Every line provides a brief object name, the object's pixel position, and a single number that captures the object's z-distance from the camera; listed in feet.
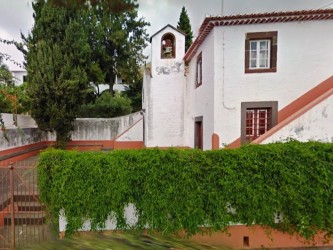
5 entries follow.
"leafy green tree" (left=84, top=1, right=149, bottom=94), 74.08
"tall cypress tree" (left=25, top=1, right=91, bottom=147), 42.13
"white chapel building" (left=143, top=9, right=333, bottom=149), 24.50
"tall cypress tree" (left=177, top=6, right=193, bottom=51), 87.47
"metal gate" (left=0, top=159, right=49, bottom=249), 15.78
